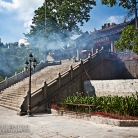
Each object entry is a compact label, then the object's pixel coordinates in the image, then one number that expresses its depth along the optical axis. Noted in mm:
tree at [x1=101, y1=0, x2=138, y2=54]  7809
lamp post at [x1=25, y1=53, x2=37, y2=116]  11966
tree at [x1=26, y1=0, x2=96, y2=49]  30656
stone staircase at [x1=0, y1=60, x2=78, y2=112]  15259
